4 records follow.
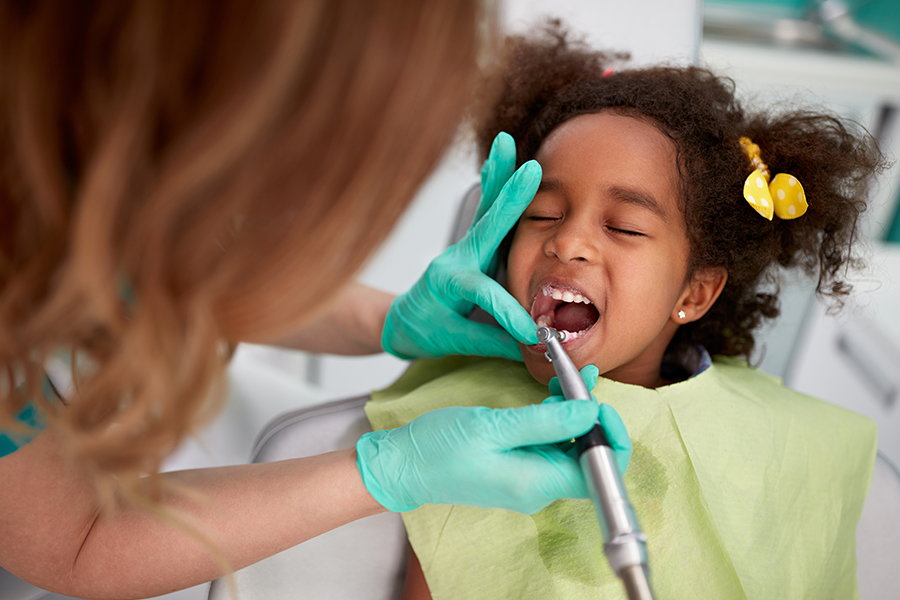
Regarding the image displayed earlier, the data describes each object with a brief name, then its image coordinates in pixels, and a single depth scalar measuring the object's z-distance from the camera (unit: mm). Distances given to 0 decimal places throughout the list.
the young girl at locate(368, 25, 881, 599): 855
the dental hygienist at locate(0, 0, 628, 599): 439
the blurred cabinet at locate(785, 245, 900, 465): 1448
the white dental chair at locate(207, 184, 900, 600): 878
